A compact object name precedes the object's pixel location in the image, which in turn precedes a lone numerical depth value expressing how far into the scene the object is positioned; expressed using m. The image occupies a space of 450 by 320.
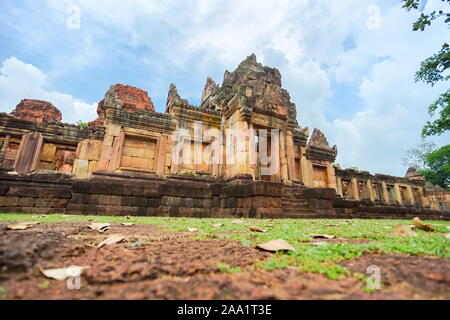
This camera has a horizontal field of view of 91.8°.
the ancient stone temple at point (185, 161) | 7.33
